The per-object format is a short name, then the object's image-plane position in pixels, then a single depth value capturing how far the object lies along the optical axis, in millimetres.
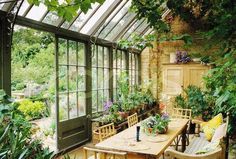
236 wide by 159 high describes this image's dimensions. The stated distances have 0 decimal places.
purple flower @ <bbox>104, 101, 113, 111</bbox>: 6863
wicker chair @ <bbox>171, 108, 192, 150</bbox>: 6396
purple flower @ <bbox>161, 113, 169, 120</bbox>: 4683
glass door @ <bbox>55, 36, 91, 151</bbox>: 5531
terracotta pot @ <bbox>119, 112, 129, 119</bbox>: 6657
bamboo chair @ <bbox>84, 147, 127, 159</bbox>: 3104
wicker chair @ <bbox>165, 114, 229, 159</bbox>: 3193
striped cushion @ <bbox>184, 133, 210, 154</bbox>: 4538
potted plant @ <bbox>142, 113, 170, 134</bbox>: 4374
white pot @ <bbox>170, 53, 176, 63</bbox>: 9413
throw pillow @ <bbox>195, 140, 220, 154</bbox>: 3540
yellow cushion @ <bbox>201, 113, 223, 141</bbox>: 4893
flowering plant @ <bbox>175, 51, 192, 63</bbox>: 8945
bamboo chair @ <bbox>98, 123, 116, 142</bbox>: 4494
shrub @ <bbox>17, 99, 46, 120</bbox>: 8812
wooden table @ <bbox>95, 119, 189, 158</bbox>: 3443
